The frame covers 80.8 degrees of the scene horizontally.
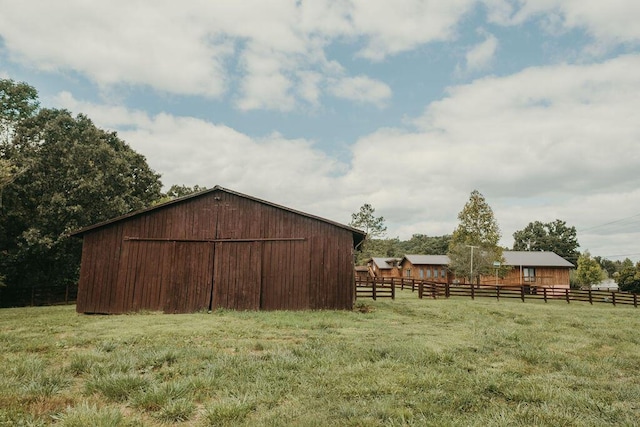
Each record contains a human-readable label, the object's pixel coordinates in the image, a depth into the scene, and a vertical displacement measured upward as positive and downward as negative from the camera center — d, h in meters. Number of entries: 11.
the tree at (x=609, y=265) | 111.56 +2.06
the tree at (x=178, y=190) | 54.50 +10.09
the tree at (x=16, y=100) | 28.01 +11.74
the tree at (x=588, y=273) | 54.31 -0.19
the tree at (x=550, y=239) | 86.50 +7.33
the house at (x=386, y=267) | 61.17 -0.17
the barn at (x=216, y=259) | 17.05 +0.10
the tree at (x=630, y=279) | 43.84 -0.79
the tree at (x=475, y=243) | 38.19 +2.70
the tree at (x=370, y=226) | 85.25 +8.89
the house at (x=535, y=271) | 47.25 -0.07
